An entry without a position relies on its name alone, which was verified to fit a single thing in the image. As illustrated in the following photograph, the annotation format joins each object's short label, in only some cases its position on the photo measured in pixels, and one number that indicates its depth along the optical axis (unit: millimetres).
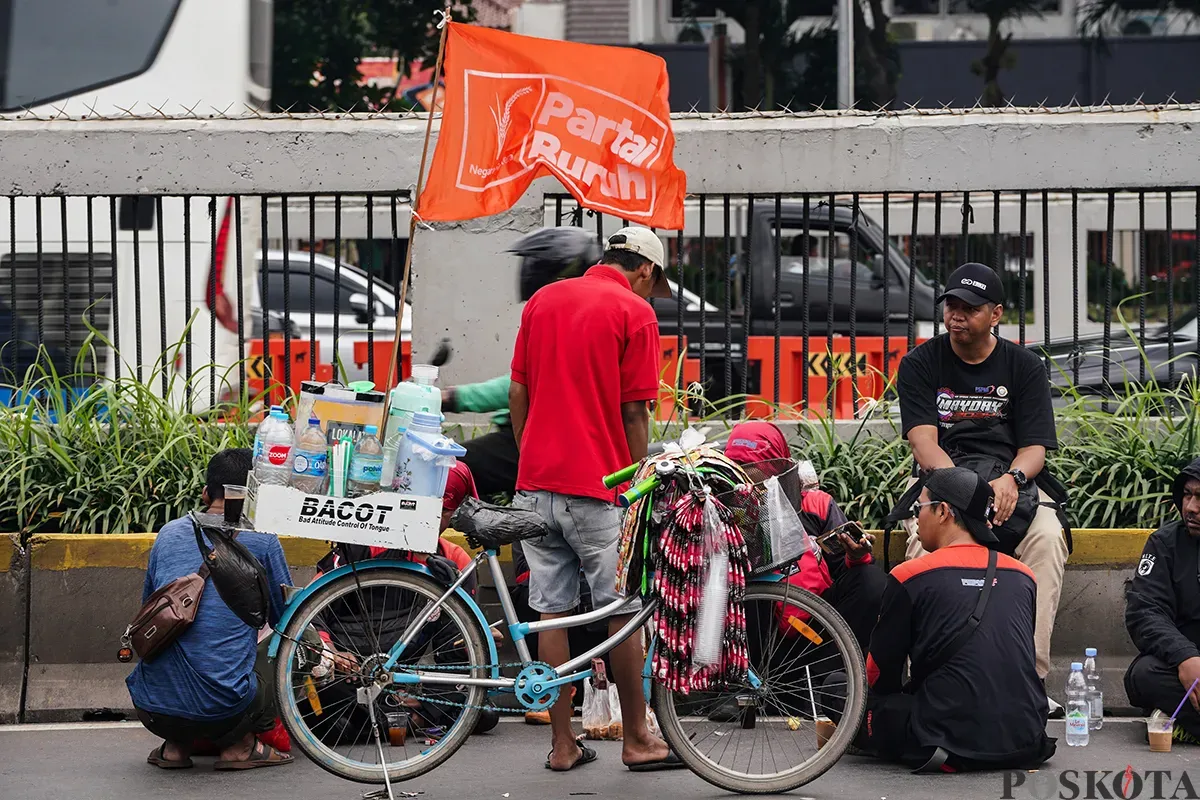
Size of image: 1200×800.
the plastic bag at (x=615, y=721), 12969
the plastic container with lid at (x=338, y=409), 10898
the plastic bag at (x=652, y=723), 12383
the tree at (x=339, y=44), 37156
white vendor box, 10797
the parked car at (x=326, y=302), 26000
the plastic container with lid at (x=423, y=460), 10891
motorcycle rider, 12250
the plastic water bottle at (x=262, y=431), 10898
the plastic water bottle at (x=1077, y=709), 12648
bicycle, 11039
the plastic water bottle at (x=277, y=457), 10859
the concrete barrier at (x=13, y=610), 14031
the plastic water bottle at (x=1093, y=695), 13452
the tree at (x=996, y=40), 45156
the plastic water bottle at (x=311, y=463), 10844
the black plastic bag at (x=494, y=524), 11039
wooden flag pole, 11478
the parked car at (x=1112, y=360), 16578
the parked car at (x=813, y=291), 19594
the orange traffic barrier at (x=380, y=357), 17687
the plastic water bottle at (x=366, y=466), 10914
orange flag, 13562
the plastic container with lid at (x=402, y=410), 10953
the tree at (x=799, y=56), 43781
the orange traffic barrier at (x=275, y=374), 16391
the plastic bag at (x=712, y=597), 10766
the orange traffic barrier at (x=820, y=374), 16547
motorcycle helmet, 12719
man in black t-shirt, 13336
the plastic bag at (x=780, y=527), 10992
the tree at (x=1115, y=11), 45000
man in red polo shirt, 11461
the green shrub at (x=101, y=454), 14766
